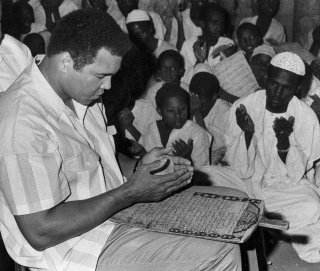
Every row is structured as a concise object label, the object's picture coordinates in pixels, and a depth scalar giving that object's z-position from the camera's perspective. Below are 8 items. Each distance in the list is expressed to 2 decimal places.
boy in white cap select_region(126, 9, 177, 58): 5.48
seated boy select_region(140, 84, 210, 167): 4.07
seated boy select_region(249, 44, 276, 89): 4.88
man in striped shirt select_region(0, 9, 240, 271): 1.77
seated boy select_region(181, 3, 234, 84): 5.48
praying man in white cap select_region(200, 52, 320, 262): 3.50
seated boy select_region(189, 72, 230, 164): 4.61
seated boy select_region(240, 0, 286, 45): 6.25
